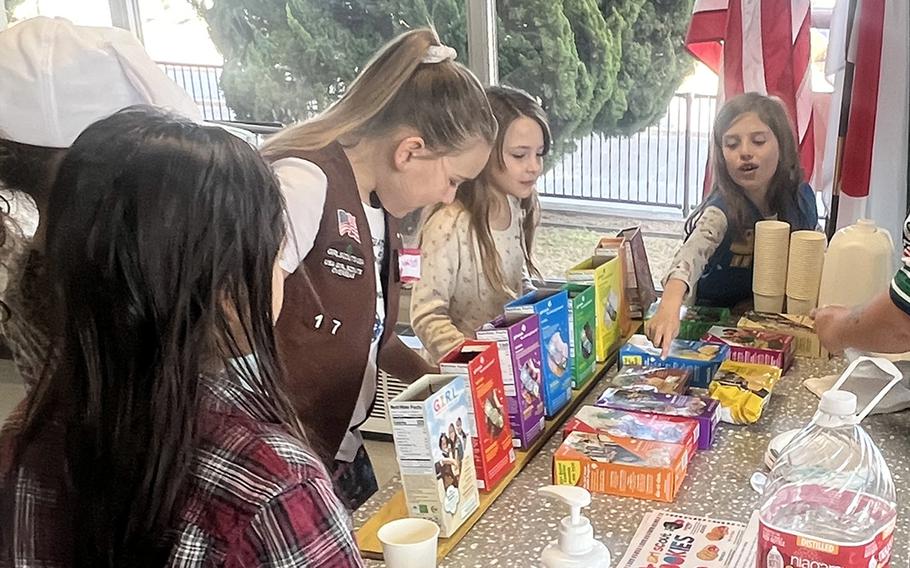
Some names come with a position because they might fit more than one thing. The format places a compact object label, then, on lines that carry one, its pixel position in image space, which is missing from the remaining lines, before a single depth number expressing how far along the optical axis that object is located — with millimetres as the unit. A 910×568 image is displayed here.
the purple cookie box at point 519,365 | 1297
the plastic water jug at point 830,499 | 883
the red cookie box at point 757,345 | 1589
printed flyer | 1053
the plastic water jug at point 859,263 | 1674
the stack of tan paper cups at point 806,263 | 1802
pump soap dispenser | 977
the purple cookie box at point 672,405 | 1324
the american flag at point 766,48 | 2445
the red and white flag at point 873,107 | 2223
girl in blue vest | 1998
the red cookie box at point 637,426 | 1260
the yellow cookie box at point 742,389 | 1397
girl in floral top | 1971
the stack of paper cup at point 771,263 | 1841
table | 1115
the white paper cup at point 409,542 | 1028
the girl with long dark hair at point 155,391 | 712
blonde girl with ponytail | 1463
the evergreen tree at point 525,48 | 3088
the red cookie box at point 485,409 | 1197
